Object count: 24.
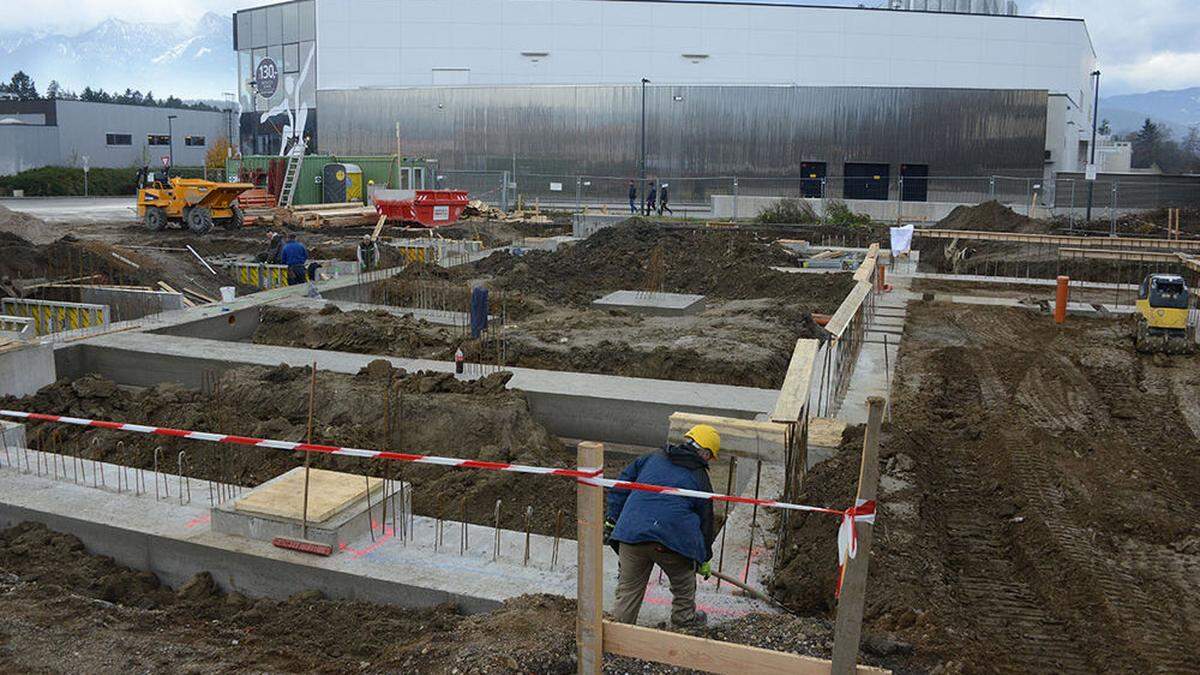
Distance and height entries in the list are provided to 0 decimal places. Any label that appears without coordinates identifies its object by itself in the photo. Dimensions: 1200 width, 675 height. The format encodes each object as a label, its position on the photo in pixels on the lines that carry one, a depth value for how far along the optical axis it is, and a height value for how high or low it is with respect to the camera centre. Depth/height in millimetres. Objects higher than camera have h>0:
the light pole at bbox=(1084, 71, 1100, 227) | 64962 +7012
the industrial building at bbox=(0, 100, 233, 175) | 63281 +4095
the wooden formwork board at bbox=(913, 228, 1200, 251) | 26047 -948
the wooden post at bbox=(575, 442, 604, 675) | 4637 -1743
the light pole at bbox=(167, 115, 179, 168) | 69562 +3791
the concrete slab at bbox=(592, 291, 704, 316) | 18312 -1931
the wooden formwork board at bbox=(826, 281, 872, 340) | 11570 -1390
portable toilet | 39594 +561
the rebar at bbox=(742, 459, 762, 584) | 6675 -2438
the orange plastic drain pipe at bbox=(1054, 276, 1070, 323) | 17172 -1667
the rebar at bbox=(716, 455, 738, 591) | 6632 -2451
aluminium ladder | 39000 +695
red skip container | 32594 -323
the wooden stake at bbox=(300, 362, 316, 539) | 6891 -2288
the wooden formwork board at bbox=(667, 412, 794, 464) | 9086 -2159
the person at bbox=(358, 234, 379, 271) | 22330 -1320
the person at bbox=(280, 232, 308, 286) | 20828 -1375
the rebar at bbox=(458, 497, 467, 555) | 7082 -2488
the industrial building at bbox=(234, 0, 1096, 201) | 46688 +5667
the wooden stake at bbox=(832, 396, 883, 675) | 4293 -1662
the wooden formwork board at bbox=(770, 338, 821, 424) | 9305 -1879
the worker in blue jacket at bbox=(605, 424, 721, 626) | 5457 -1818
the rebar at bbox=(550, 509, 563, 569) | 6883 -2494
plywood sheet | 7055 -2217
